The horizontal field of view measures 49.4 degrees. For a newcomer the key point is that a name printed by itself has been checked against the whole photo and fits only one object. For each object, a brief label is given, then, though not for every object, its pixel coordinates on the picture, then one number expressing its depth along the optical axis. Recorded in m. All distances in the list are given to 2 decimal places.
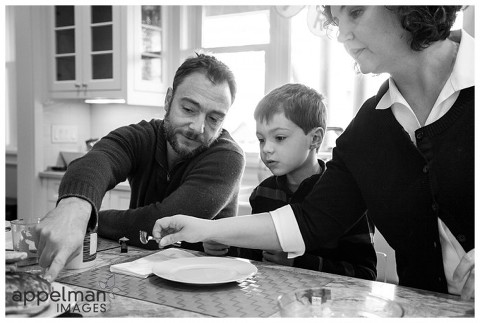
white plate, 1.01
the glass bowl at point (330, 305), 0.81
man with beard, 1.50
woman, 1.06
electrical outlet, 3.99
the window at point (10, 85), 4.57
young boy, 1.63
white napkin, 1.08
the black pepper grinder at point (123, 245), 1.31
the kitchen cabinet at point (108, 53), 3.55
